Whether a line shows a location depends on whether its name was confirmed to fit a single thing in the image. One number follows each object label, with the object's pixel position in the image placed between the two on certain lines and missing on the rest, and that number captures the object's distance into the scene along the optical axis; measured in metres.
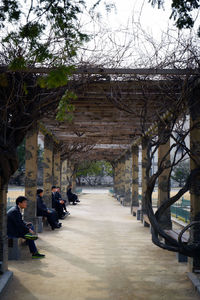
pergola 6.87
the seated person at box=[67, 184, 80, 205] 22.48
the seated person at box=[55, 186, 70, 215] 15.00
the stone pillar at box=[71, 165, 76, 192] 31.92
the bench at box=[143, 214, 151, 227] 12.52
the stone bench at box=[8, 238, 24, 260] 7.55
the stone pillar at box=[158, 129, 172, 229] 10.23
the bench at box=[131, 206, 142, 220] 14.83
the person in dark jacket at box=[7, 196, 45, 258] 7.55
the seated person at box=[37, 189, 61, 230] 11.29
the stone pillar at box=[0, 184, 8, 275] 6.41
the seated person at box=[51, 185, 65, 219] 14.62
